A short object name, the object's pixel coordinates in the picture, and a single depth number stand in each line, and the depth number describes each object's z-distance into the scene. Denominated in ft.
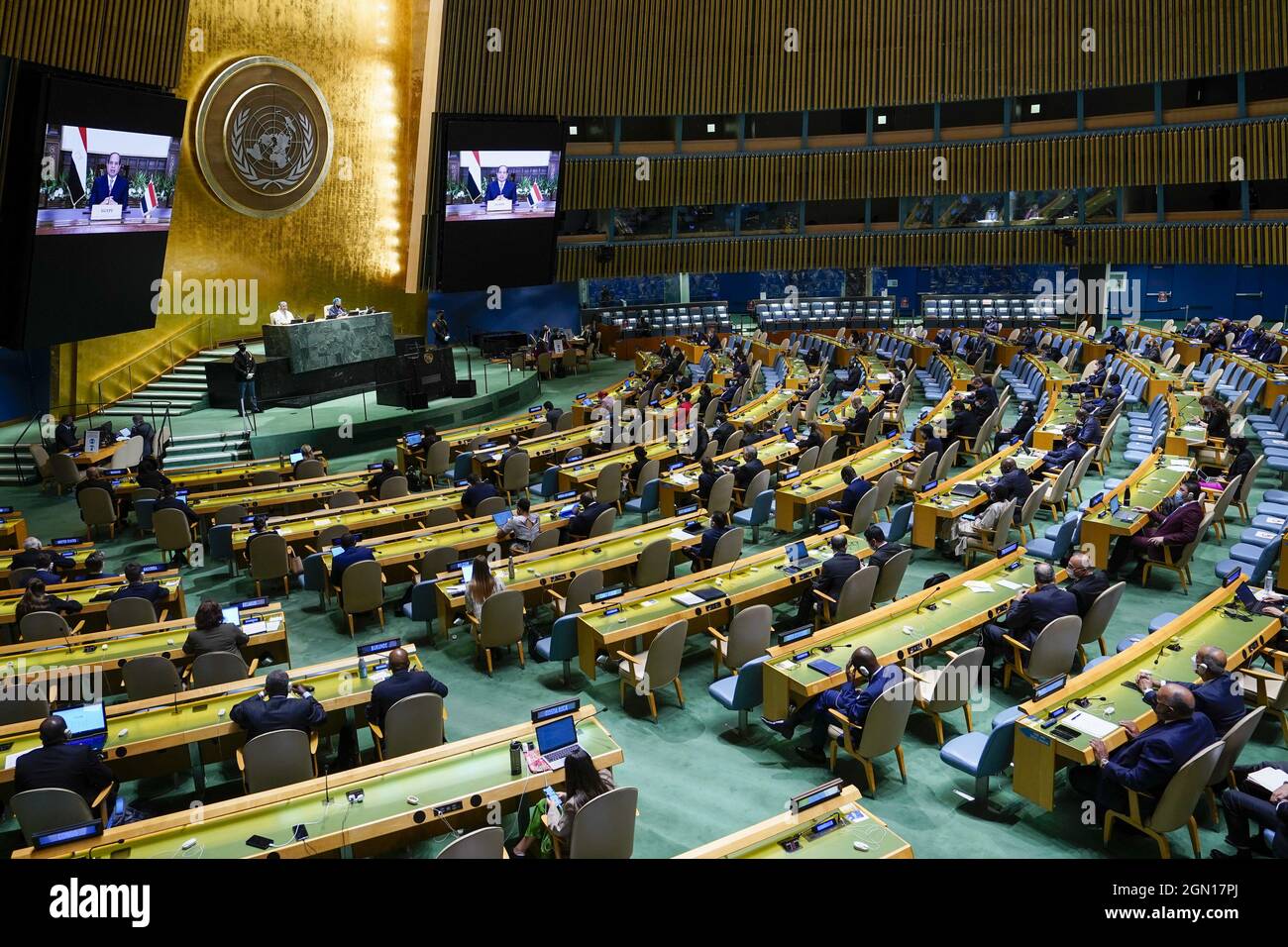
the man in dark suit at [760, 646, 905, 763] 22.49
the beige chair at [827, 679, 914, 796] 22.25
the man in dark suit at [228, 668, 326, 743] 22.07
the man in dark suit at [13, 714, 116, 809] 19.83
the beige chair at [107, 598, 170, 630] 30.58
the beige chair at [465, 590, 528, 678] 29.71
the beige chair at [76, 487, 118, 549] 44.32
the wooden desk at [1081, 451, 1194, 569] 34.71
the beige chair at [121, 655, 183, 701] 24.97
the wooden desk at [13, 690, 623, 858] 17.40
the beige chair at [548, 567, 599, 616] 30.53
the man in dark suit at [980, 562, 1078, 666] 26.40
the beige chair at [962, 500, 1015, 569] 36.58
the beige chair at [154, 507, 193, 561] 40.45
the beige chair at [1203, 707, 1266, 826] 19.67
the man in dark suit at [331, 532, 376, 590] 33.42
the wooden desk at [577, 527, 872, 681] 27.68
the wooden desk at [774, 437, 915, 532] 40.96
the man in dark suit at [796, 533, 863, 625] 30.37
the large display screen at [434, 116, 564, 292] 73.67
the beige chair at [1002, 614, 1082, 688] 25.77
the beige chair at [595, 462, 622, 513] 44.98
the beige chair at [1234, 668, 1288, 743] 23.82
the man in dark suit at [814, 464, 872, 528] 39.04
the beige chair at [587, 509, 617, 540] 37.65
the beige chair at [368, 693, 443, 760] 22.76
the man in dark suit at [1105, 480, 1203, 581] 33.47
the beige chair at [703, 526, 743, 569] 34.06
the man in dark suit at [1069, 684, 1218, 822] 18.90
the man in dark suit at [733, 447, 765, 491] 43.42
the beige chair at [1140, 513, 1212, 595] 33.91
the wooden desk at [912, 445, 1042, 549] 38.27
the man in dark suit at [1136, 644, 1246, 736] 20.84
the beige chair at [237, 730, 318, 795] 21.20
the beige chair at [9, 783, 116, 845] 18.78
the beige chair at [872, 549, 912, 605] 31.37
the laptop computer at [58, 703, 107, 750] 20.90
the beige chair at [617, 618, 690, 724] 26.22
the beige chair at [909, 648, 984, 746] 23.81
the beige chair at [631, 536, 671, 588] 33.68
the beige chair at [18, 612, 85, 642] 28.99
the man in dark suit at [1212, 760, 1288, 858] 18.51
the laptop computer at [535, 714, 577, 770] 20.02
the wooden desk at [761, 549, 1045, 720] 24.20
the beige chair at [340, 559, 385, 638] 32.78
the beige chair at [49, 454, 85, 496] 51.49
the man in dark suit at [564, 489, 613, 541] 37.60
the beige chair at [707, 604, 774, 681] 27.04
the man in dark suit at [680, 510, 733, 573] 34.22
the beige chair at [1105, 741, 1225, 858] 18.56
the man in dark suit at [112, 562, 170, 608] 31.40
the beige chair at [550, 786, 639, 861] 17.40
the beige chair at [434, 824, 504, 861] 15.49
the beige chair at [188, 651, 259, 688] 25.53
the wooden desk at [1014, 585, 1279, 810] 20.71
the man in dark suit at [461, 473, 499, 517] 41.86
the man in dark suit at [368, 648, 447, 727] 23.29
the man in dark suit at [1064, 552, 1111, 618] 27.48
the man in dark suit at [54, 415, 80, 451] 53.62
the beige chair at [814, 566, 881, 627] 30.01
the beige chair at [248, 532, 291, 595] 36.35
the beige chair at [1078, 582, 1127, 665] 27.53
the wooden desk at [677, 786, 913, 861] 16.49
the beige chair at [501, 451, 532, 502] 48.91
